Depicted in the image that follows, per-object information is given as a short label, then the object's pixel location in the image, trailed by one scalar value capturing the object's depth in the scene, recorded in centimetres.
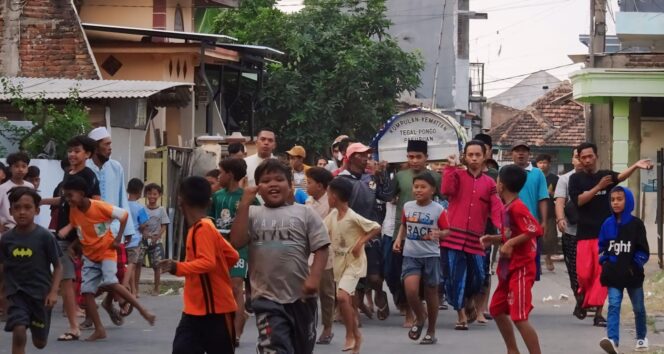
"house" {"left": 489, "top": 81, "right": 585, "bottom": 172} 5278
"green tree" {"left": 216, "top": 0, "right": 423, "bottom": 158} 3847
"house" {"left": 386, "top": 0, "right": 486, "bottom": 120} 6331
